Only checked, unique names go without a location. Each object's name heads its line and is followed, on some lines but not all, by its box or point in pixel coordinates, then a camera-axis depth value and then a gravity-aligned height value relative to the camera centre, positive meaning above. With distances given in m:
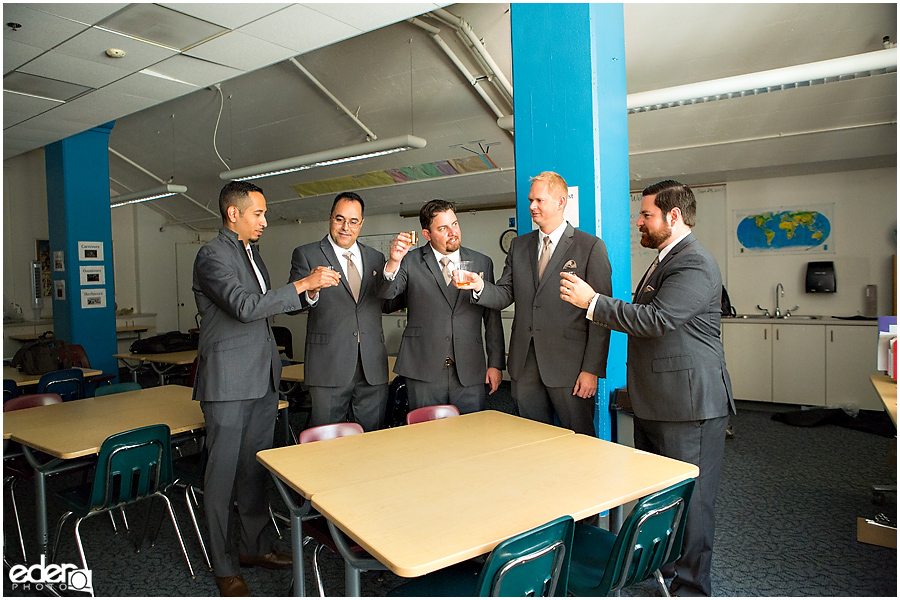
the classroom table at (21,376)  4.82 -0.70
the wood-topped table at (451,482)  1.55 -0.66
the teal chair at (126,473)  2.67 -0.86
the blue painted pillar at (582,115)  3.13 +0.92
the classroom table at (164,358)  5.91 -0.70
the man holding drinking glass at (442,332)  3.08 -0.26
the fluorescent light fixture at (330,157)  5.66 +1.37
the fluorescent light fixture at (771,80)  3.74 +1.31
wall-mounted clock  8.24 +0.63
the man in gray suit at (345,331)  3.08 -0.24
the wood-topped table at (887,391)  3.03 -0.69
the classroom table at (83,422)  2.76 -0.69
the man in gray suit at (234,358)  2.69 -0.32
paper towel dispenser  6.29 -0.04
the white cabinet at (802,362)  5.95 -0.94
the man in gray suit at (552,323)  2.76 -0.20
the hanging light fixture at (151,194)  7.29 +1.29
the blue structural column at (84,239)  6.75 +0.64
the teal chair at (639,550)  1.84 -0.90
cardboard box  3.19 -1.44
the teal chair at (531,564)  1.50 -0.76
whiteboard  6.90 +0.66
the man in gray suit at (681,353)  2.41 -0.32
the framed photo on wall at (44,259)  9.41 +0.56
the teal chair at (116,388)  4.06 -0.67
